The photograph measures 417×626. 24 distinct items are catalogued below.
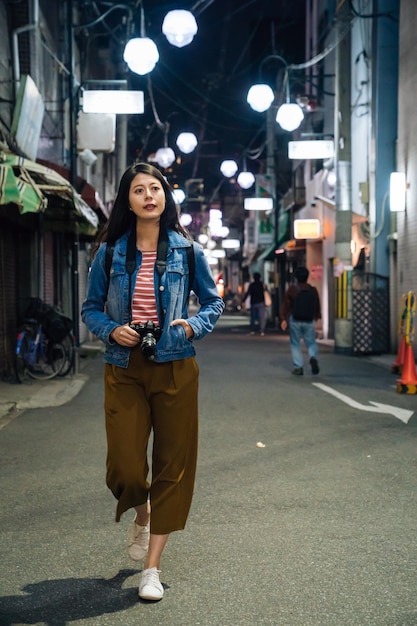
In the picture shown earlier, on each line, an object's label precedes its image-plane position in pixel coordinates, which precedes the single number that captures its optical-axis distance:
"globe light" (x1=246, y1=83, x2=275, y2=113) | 17.97
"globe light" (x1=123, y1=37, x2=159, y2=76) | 14.44
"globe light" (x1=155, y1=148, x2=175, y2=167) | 26.59
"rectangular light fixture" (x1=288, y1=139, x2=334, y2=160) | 21.06
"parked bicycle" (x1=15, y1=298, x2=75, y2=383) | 12.91
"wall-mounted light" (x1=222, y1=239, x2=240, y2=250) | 62.81
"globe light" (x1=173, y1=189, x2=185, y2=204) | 34.92
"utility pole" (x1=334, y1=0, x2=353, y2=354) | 19.89
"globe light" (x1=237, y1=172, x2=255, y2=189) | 35.48
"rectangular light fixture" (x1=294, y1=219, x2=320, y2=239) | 29.70
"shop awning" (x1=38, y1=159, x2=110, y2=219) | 16.25
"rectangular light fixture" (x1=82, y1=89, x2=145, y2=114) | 15.23
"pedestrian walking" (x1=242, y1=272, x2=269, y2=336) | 27.77
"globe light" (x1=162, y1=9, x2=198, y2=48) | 13.11
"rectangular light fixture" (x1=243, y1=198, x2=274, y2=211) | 36.41
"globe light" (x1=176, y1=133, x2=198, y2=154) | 23.06
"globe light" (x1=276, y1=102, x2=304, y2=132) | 19.91
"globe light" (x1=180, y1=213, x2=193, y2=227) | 43.58
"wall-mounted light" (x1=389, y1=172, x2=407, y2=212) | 18.61
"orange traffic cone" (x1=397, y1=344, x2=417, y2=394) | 11.81
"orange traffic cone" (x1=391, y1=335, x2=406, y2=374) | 14.84
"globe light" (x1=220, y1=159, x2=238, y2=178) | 31.08
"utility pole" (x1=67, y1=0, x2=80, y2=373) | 16.08
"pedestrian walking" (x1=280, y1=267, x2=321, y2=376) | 14.22
